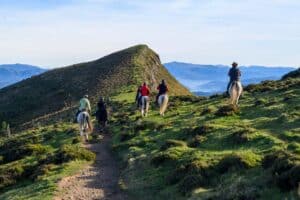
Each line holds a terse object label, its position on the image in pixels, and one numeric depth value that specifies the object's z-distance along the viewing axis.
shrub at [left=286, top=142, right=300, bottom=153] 21.53
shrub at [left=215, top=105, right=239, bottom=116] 34.12
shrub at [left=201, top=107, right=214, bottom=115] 37.28
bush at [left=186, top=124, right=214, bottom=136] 28.38
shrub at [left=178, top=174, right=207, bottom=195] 19.73
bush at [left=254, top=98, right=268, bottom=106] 37.03
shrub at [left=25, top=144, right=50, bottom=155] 34.58
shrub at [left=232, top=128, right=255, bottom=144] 24.73
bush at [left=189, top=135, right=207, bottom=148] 26.55
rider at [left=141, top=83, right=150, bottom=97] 42.72
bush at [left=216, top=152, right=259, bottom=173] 20.17
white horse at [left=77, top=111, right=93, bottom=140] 36.18
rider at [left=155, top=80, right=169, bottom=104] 40.03
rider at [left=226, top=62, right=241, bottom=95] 35.97
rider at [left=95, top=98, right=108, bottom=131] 40.31
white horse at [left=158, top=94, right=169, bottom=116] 40.47
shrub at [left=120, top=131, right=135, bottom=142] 33.69
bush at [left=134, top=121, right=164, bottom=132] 34.76
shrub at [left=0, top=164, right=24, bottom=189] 27.25
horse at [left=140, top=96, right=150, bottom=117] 42.47
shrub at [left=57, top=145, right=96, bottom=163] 28.58
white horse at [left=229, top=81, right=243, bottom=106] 36.91
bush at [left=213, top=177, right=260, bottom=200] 16.83
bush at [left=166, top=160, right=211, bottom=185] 20.72
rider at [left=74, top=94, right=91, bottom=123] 35.78
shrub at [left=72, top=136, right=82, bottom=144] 35.69
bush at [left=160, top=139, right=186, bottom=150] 26.67
